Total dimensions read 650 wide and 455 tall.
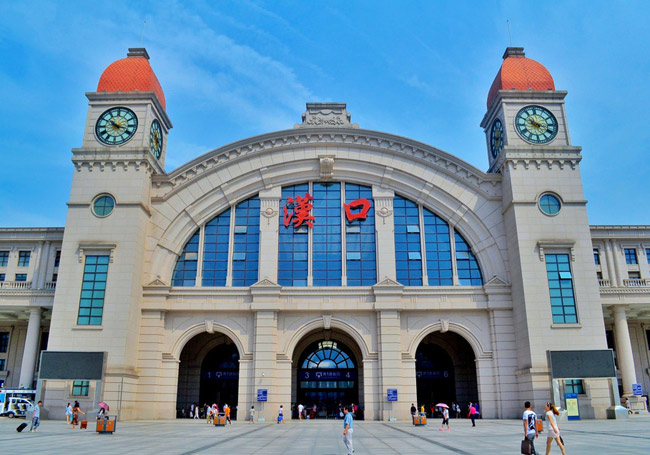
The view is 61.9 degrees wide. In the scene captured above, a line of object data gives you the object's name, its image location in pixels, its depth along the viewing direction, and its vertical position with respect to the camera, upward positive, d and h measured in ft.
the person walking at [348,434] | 60.23 -5.42
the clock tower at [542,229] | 130.41 +38.28
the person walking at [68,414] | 117.50 -6.35
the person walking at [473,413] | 113.80 -6.01
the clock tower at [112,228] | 130.31 +38.65
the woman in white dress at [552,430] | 54.44 -4.53
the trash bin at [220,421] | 116.78 -7.79
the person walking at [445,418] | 104.64 -6.43
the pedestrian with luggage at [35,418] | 91.45 -5.62
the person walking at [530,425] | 52.89 -4.10
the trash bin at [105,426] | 88.69 -6.69
